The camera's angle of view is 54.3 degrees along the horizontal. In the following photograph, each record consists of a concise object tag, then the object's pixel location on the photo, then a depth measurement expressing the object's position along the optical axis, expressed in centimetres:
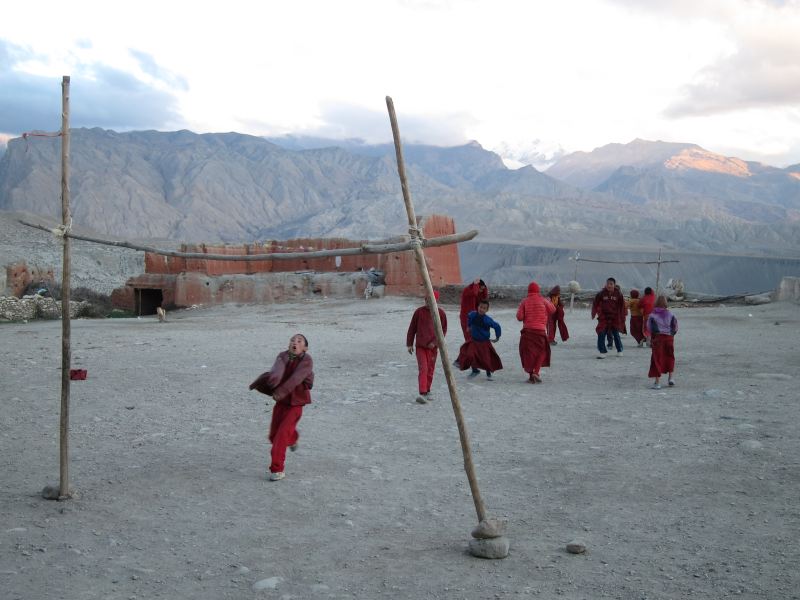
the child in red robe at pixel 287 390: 588
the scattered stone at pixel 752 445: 639
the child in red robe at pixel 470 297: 1152
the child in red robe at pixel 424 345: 895
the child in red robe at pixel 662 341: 954
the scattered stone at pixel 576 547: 434
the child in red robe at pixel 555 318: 1381
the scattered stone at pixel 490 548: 430
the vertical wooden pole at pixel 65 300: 523
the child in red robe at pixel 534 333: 1023
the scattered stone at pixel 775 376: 974
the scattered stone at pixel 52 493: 525
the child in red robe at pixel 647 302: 1335
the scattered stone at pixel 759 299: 2242
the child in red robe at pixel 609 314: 1270
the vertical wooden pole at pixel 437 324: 460
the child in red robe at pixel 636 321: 1402
